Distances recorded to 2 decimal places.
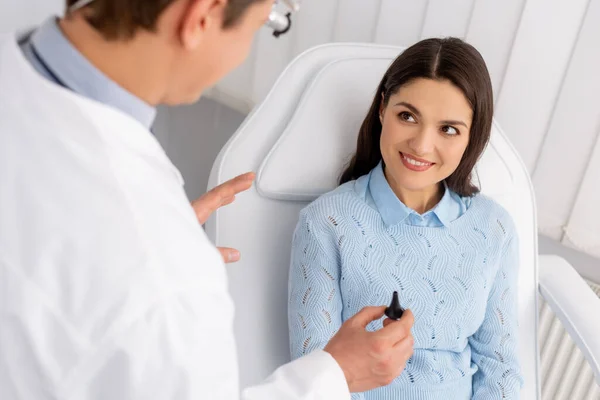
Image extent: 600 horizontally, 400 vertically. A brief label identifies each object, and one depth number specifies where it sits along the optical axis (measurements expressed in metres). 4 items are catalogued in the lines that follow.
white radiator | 1.77
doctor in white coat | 0.62
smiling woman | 1.24
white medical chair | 1.33
